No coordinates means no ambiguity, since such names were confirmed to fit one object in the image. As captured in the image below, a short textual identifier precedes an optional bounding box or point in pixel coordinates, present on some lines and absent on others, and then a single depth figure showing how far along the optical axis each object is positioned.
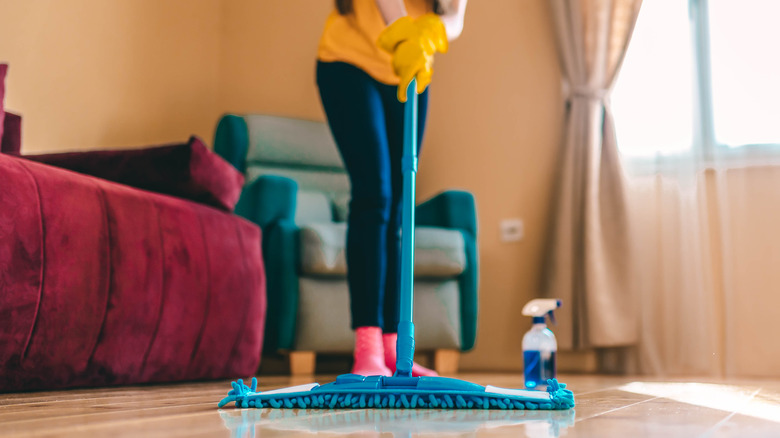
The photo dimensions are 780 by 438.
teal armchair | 2.23
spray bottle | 1.57
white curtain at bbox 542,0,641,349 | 2.68
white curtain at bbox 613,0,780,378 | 2.57
